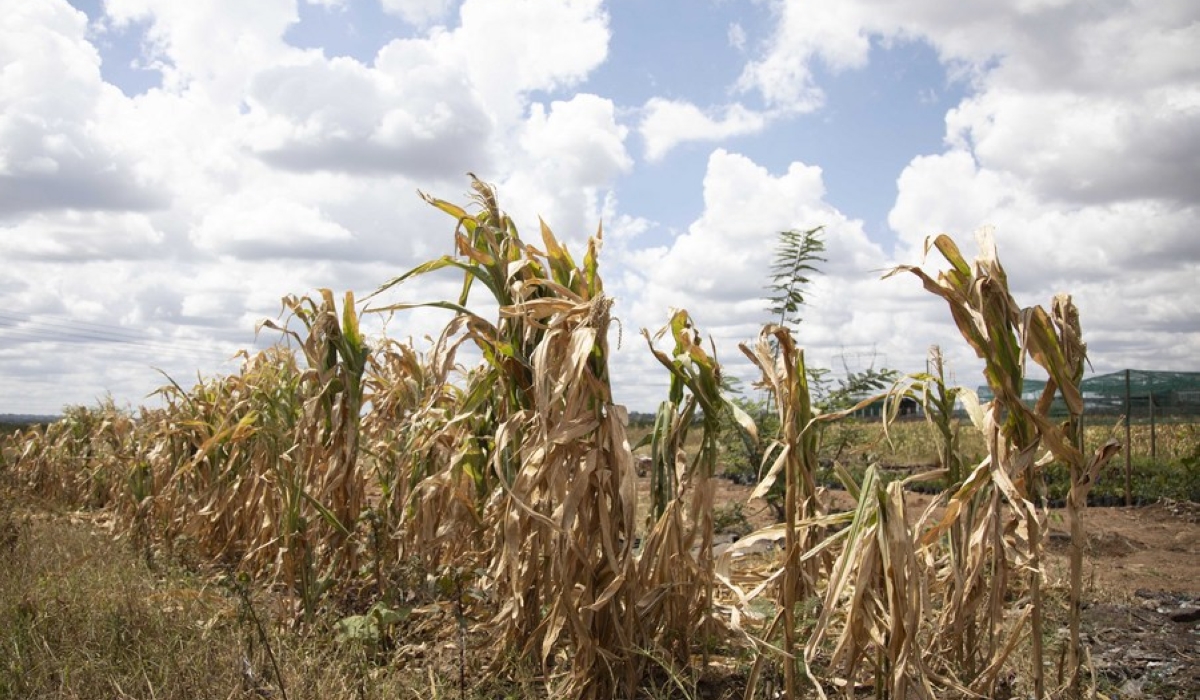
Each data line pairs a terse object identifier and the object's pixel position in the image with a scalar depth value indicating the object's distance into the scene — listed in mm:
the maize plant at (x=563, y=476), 2648
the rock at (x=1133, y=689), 2985
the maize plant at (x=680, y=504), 2789
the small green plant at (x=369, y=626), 3271
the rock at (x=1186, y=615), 4023
